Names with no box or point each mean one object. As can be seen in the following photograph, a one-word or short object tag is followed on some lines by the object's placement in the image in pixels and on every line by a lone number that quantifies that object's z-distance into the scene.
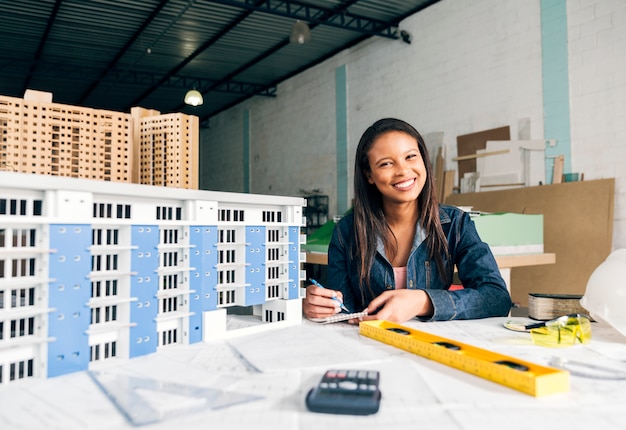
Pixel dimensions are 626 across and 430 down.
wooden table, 3.31
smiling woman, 1.78
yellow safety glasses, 1.12
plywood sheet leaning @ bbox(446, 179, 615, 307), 3.91
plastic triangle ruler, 0.71
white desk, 0.69
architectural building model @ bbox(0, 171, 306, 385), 0.88
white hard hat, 1.18
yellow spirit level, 0.79
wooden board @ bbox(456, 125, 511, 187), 4.78
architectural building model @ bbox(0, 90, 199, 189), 1.26
